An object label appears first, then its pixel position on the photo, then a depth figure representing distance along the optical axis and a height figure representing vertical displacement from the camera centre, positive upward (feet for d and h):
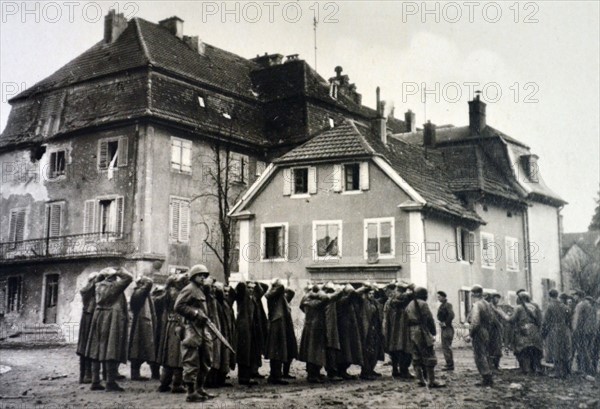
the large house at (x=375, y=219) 84.07 +9.83
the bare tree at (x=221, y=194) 99.14 +14.77
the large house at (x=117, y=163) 92.07 +18.85
